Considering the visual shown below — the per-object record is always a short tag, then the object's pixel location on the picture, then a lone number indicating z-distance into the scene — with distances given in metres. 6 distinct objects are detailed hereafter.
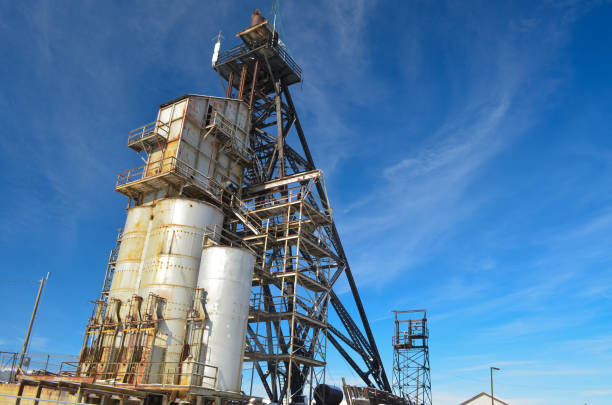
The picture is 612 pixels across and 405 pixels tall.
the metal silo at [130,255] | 28.00
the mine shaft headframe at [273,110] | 38.53
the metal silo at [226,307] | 23.78
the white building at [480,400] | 41.53
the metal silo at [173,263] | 24.62
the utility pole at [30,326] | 34.28
